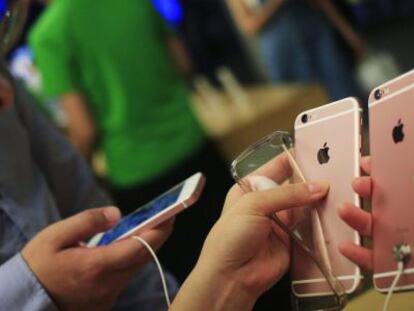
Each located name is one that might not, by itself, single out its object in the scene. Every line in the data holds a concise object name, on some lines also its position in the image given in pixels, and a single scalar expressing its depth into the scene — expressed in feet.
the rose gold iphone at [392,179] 1.24
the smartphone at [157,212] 1.57
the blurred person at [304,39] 4.74
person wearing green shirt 3.40
